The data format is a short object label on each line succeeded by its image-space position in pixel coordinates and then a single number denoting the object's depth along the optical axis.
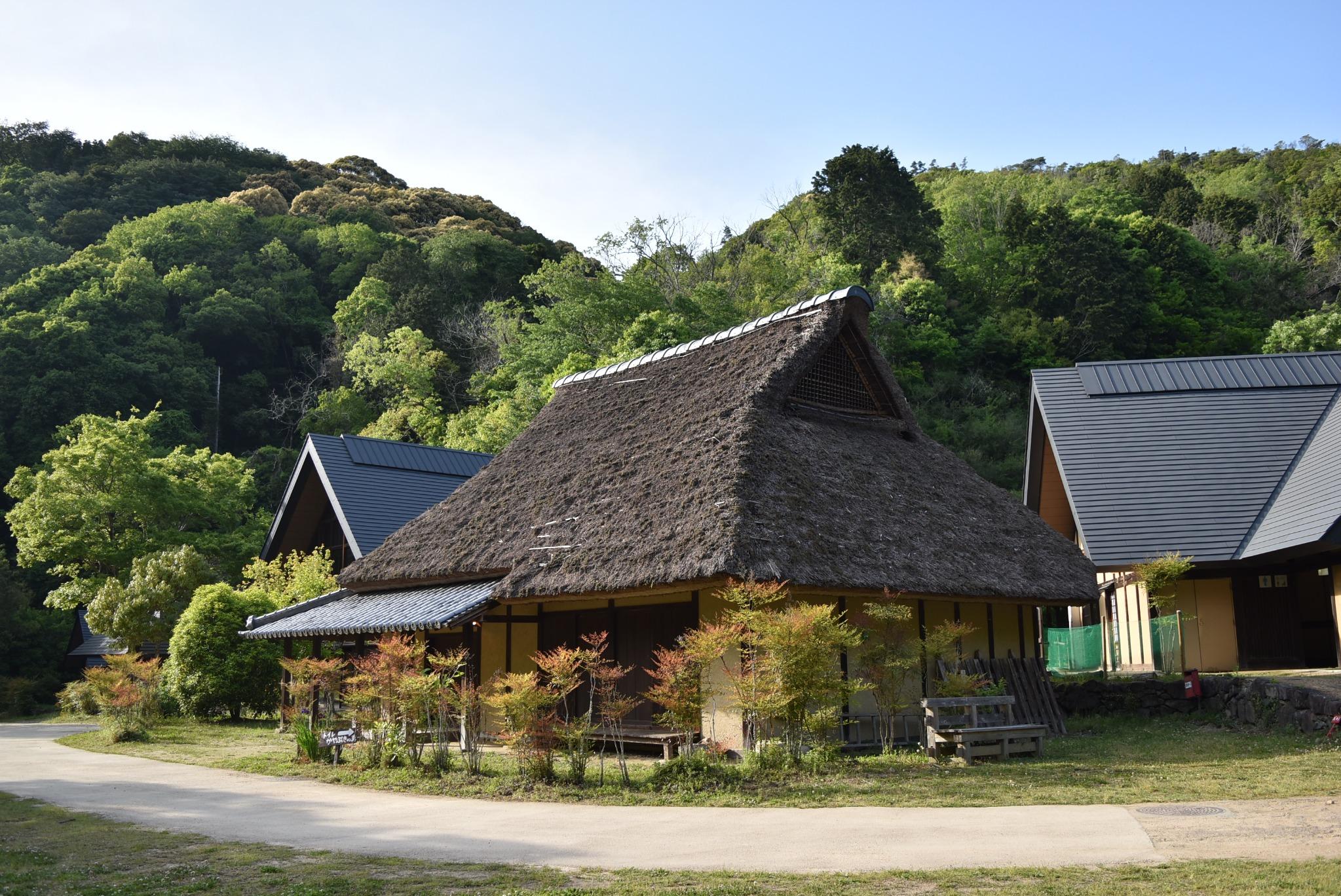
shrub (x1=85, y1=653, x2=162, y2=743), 19.27
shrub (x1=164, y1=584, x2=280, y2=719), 22.69
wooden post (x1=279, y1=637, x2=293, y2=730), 20.93
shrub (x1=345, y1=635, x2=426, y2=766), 13.71
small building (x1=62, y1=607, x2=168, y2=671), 40.91
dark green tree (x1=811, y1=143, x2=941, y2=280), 50.16
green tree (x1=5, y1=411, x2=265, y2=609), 30.91
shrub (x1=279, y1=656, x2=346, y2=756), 15.35
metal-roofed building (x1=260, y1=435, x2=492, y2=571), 25.69
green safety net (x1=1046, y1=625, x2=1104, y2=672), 23.39
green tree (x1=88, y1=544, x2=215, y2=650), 27.33
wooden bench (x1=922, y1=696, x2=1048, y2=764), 13.31
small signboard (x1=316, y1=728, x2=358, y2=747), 14.38
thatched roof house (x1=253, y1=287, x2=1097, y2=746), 14.09
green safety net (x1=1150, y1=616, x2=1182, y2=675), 19.91
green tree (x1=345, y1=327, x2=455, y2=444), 50.09
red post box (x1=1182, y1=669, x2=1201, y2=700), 17.31
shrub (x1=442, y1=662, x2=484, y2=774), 12.84
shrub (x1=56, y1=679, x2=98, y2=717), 27.38
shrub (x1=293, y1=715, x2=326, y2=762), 14.84
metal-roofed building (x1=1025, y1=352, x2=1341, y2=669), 20.09
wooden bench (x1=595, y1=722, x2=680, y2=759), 13.79
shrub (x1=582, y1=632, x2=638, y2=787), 12.31
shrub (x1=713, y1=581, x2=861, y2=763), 11.84
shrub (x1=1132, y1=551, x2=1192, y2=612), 18.83
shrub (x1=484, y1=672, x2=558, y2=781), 11.77
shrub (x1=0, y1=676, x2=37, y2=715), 32.09
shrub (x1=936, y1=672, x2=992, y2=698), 14.25
